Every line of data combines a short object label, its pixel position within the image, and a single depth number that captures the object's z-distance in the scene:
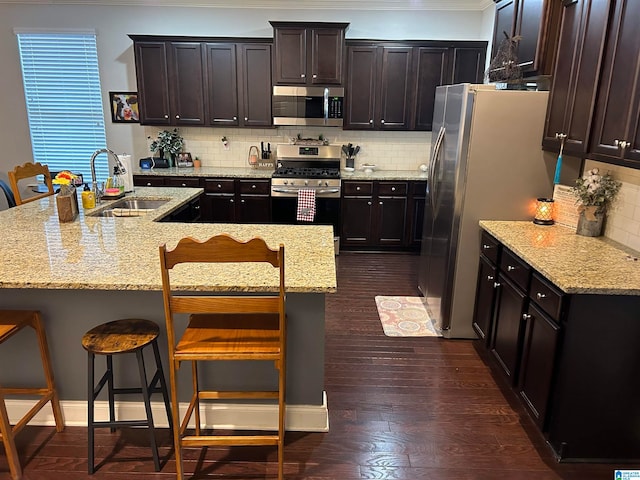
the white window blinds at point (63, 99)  5.38
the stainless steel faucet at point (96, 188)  3.31
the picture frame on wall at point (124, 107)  5.48
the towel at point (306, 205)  5.05
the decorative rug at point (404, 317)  3.45
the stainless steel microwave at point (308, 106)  5.14
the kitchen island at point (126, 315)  2.09
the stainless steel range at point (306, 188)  5.08
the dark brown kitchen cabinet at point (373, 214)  5.17
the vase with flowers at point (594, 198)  2.65
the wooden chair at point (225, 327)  1.61
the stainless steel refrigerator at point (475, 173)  2.96
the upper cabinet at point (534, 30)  2.82
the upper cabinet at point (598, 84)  2.13
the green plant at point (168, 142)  5.50
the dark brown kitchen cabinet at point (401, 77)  5.09
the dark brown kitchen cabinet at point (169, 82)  5.12
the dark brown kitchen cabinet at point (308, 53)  4.95
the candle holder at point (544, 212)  2.93
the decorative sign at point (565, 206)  2.84
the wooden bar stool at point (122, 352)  1.96
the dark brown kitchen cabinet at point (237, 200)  5.18
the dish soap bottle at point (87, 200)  3.17
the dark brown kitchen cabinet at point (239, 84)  5.11
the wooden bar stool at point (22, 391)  1.99
